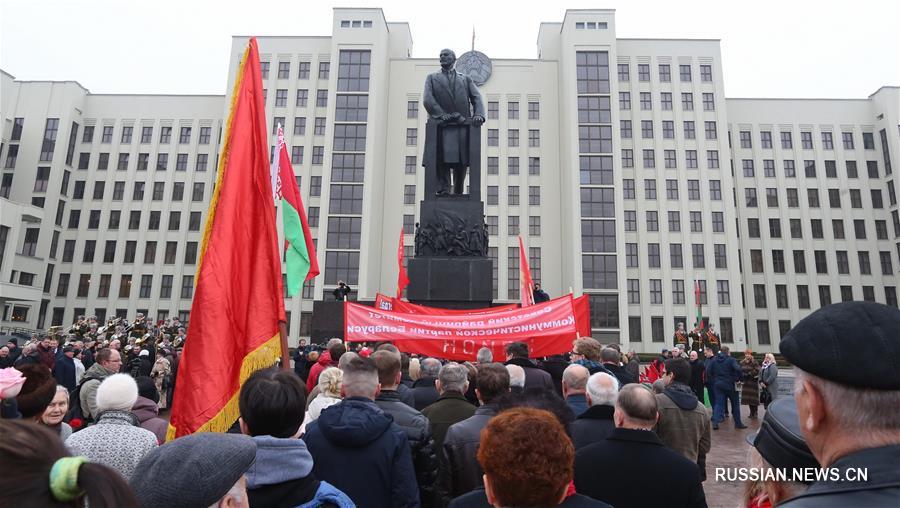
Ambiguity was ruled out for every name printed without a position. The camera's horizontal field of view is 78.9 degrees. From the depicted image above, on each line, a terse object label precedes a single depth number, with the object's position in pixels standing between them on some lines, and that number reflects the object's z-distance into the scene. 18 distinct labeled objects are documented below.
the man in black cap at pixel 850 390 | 1.40
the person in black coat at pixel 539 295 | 13.08
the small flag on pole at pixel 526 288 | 11.38
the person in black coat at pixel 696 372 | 13.05
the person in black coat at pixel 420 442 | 3.58
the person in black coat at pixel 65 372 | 10.45
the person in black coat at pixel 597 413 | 3.76
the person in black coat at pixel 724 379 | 12.41
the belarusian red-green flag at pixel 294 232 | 5.48
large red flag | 3.69
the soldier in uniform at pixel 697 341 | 23.88
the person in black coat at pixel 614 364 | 6.16
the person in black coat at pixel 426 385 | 5.45
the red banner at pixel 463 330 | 7.52
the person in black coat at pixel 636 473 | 2.91
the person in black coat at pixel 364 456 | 3.06
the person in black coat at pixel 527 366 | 5.69
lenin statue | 12.09
